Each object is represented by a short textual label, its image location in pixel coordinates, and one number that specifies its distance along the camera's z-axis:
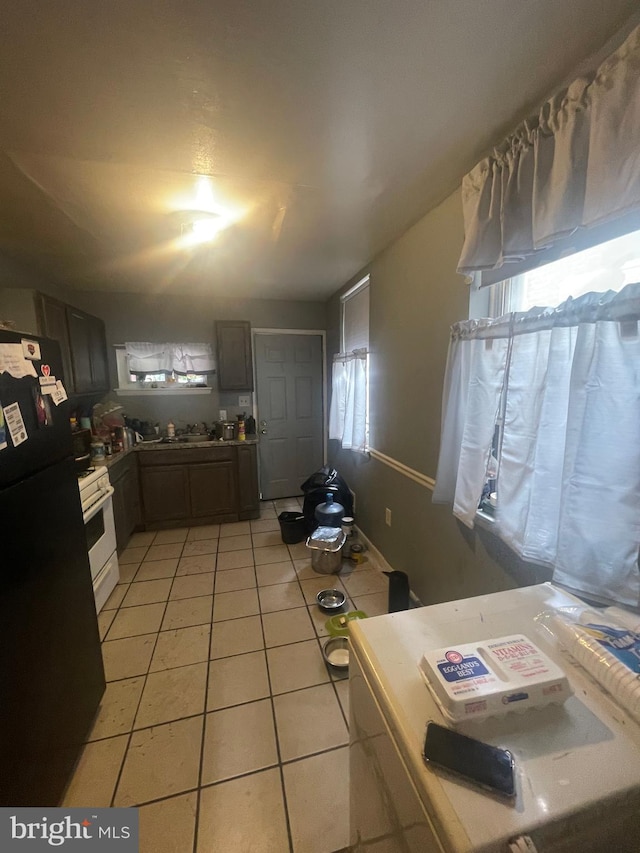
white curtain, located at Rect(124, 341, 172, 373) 3.62
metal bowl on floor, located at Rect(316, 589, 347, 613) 2.15
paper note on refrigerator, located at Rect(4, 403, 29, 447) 0.97
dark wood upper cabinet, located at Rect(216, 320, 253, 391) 3.60
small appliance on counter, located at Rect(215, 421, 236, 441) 3.52
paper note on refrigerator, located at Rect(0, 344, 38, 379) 0.99
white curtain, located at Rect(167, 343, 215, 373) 3.73
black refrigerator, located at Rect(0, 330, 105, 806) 0.95
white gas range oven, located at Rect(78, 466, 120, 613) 2.03
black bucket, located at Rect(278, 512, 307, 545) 3.04
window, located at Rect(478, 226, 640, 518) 1.01
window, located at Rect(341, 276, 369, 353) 2.88
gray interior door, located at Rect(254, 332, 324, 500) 3.96
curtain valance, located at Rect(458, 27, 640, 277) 0.86
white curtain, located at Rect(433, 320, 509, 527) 1.38
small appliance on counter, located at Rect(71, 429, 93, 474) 2.63
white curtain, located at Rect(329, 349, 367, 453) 2.83
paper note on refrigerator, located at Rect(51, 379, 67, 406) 1.23
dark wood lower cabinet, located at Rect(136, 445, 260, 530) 3.24
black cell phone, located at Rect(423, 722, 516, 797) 0.54
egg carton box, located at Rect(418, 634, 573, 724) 0.63
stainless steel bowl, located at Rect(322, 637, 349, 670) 1.74
